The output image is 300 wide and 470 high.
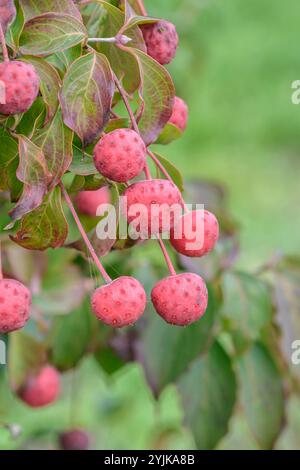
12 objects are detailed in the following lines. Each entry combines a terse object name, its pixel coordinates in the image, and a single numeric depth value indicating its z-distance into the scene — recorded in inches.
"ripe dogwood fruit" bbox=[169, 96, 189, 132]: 38.8
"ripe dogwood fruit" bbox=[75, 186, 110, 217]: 45.4
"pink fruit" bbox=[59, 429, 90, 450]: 57.7
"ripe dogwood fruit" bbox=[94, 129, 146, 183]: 35.8
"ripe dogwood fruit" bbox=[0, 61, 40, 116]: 35.8
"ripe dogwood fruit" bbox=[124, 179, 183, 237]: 35.8
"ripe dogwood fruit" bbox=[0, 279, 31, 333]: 36.3
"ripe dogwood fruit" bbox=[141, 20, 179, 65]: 38.1
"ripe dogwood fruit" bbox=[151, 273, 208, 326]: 36.7
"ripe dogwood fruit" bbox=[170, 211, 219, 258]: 36.6
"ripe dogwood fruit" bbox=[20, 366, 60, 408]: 51.1
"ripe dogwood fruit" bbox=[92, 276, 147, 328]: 36.2
